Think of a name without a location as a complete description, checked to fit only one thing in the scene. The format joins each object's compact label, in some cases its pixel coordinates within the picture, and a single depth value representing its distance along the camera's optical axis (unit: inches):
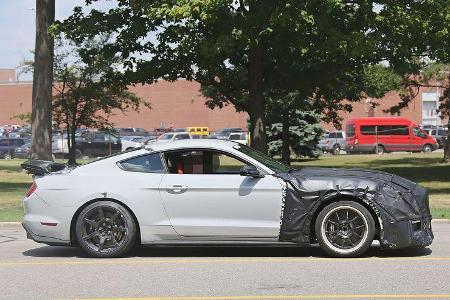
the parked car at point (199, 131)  2354.3
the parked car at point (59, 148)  1852.9
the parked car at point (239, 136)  2187.1
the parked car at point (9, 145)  1887.3
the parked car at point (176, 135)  2018.0
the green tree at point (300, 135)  1640.0
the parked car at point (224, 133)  2661.4
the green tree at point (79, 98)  1428.4
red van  2118.6
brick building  3659.0
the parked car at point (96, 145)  1823.3
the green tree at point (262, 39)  783.1
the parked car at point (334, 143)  2174.0
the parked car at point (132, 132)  2878.9
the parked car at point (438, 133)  2365.9
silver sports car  337.1
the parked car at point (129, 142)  1923.0
